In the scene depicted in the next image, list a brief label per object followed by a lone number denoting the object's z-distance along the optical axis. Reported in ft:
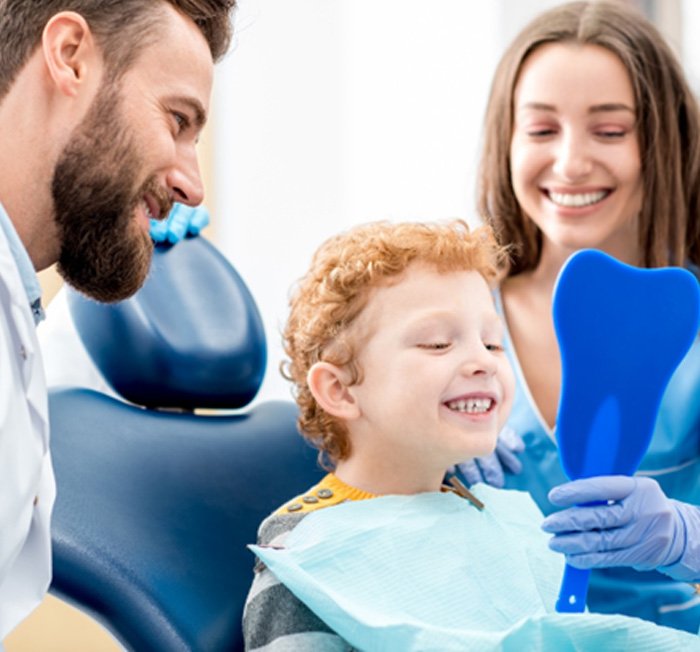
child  5.69
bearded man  5.66
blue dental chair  5.78
